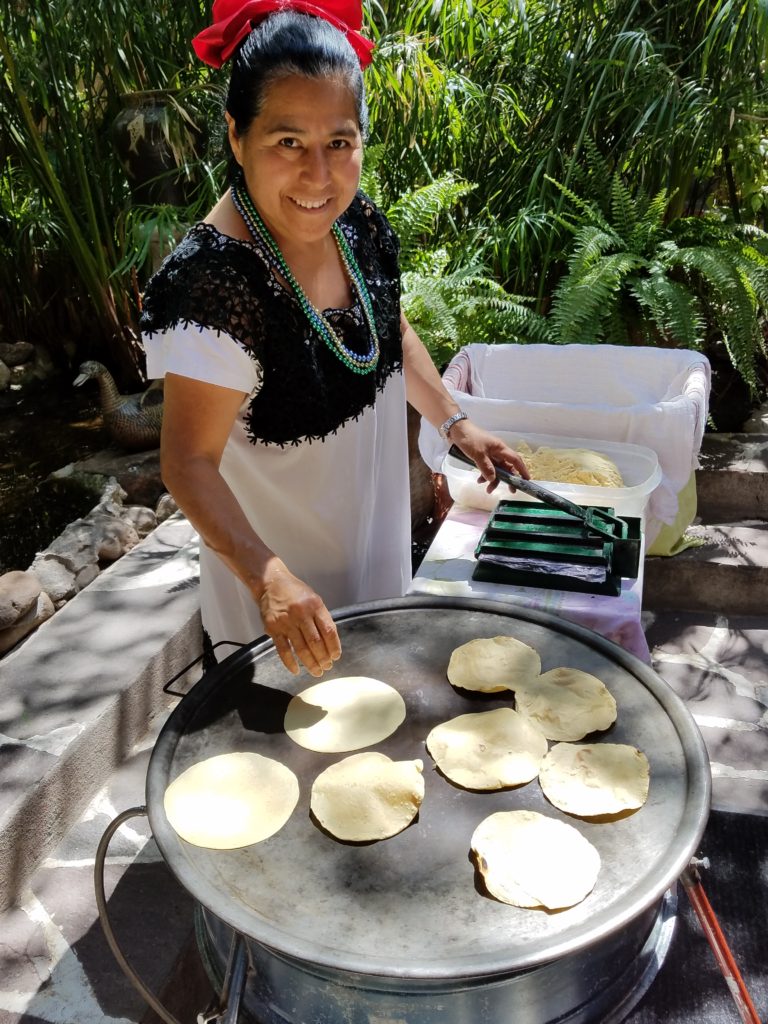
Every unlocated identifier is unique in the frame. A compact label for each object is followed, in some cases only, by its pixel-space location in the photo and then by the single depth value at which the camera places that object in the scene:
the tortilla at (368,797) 1.06
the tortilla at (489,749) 1.13
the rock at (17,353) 6.02
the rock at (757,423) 3.85
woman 1.20
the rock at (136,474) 4.22
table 1.66
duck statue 4.52
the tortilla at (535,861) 0.96
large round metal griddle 0.90
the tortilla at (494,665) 1.29
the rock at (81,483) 4.08
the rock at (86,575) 3.16
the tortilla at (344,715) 1.22
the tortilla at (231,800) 1.07
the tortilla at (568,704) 1.21
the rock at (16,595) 2.63
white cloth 2.37
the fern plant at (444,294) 3.35
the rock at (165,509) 3.82
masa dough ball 2.16
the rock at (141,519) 3.67
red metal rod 1.19
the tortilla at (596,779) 1.07
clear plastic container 2.08
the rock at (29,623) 2.71
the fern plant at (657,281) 3.29
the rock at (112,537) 3.34
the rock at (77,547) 3.17
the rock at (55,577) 3.03
